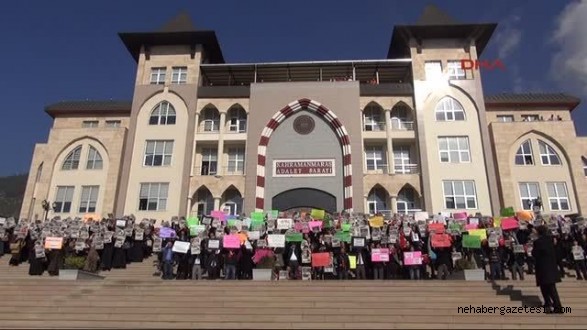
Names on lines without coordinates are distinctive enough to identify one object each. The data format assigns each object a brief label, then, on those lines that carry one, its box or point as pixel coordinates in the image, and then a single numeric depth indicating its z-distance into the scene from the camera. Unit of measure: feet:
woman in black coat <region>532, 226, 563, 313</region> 30.14
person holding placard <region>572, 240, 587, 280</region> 44.37
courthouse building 91.76
